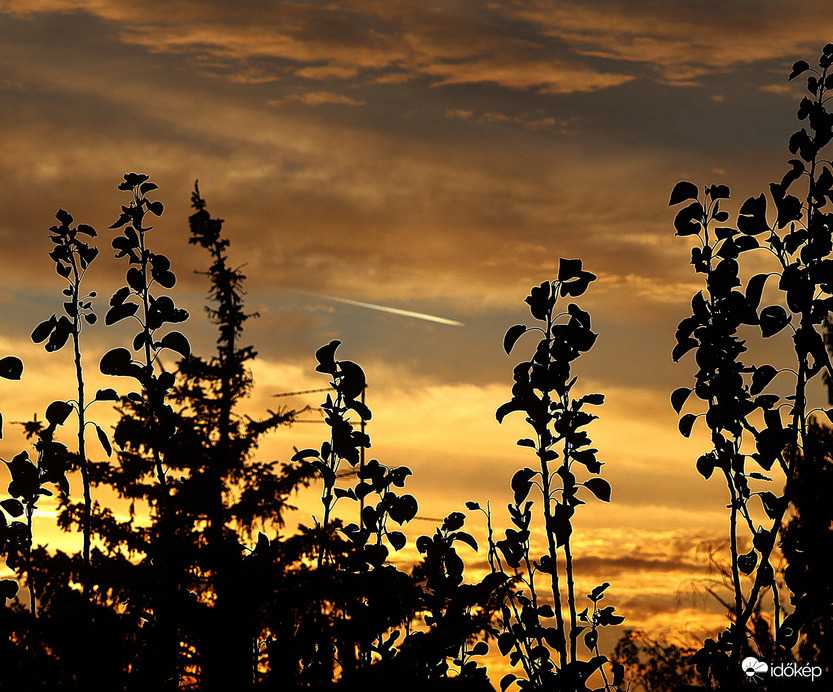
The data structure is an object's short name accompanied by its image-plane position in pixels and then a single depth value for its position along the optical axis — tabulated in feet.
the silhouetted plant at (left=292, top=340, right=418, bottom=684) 34.19
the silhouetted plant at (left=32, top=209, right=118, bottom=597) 31.99
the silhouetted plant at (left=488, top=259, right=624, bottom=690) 33.19
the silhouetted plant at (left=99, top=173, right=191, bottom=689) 33.37
